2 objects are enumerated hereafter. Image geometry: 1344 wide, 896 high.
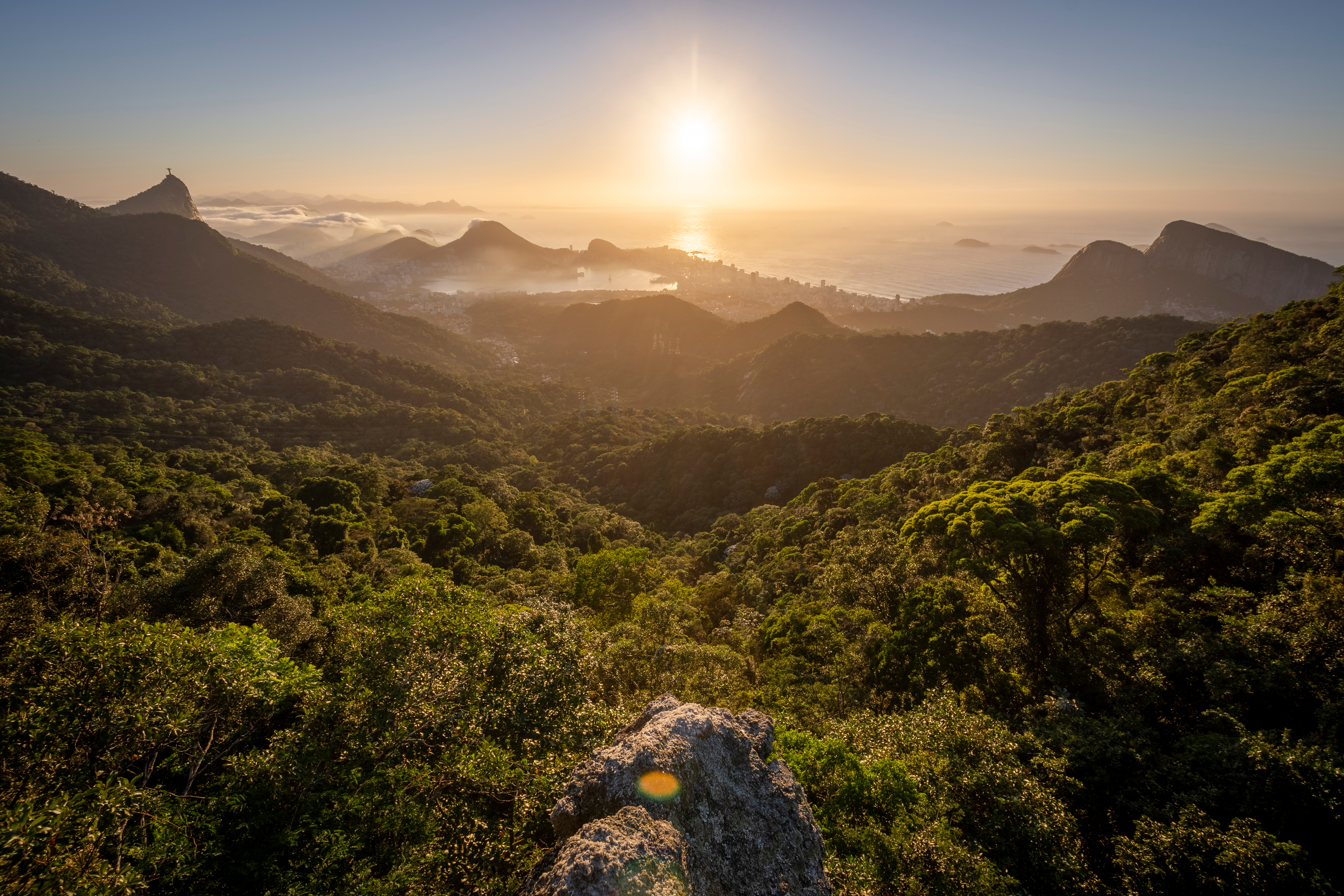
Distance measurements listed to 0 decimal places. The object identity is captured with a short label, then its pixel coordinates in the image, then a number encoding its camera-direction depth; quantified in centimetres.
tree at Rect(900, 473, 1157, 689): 1315
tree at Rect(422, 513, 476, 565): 3959
